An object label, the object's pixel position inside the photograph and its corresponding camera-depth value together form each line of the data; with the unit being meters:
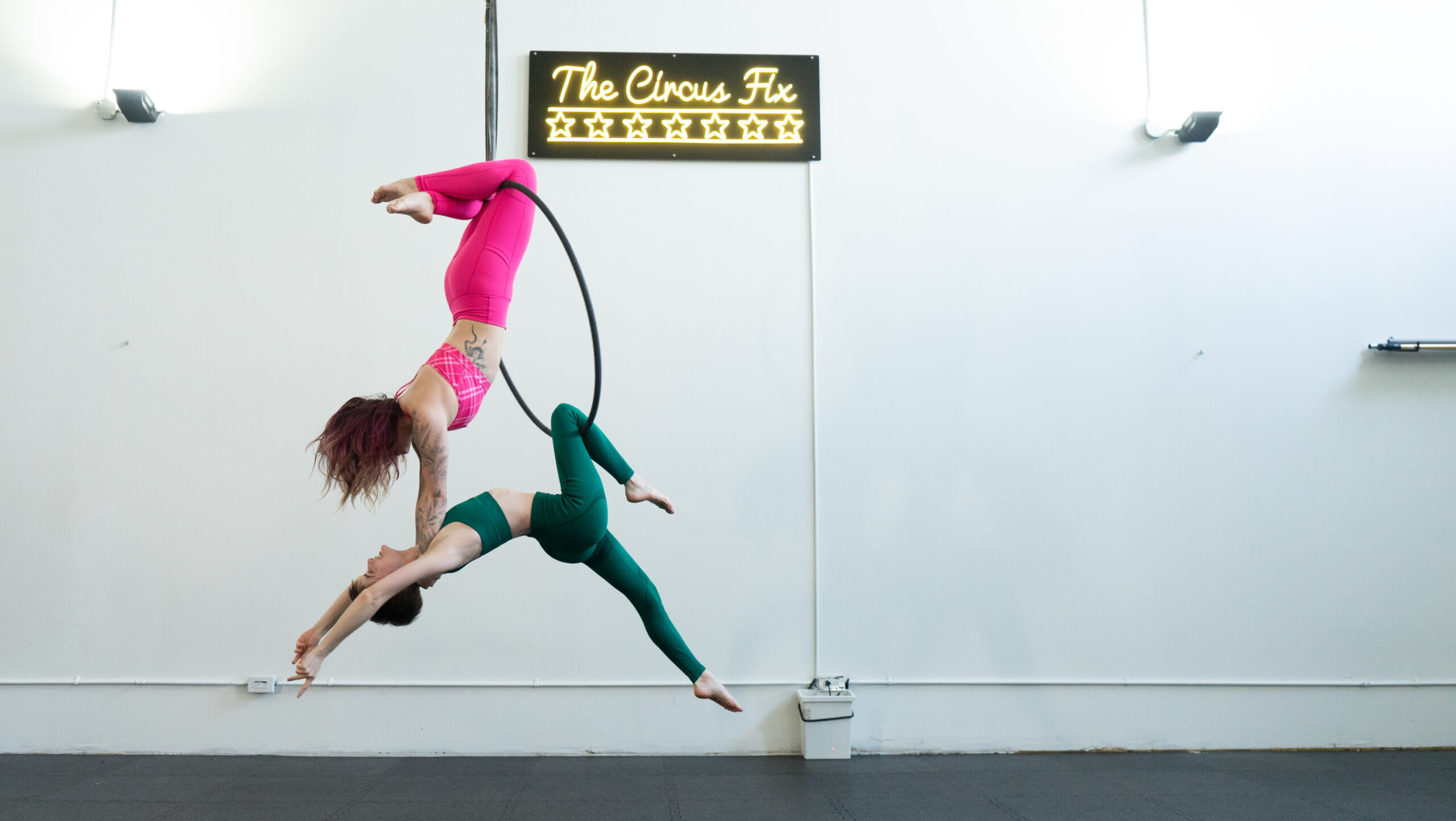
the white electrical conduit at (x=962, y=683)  4.36
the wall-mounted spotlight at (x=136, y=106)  4.49
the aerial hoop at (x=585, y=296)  2.57
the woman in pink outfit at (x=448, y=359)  2.52
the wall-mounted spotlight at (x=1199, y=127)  4.72
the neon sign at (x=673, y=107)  4.75
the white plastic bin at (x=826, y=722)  4.36
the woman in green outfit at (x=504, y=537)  2.43
